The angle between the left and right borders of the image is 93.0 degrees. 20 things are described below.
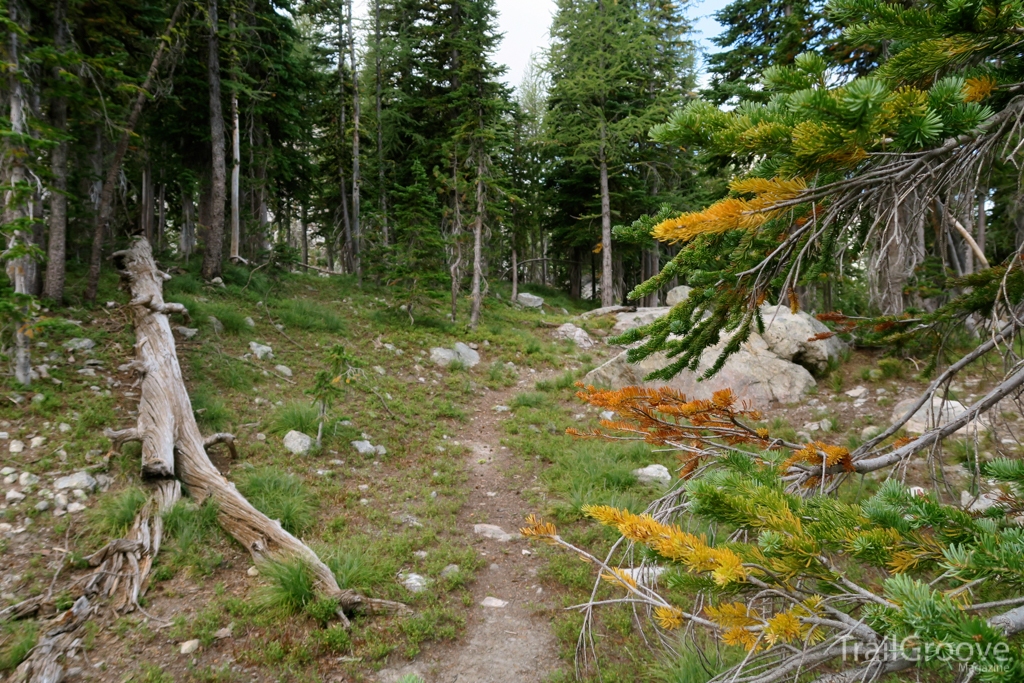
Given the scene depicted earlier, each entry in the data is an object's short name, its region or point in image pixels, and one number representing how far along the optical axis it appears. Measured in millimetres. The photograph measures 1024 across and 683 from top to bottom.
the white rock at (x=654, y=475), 6902
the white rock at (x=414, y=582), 4863
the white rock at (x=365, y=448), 7570
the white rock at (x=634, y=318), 16253
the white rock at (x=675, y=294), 20703
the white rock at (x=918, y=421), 6929
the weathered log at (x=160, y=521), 3949
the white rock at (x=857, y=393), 9375
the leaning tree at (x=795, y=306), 1308
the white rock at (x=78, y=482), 5336
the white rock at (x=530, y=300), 23016
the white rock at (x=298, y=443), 7133
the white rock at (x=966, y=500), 4888
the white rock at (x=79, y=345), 7583
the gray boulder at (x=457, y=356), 12305
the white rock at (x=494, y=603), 4805
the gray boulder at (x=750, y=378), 10016
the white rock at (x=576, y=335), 16336
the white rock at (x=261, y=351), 9758
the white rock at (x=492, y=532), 6008
